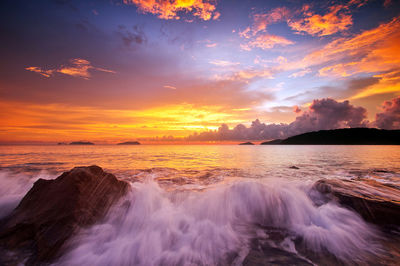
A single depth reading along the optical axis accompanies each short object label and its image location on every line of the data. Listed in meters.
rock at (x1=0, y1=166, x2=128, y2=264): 3.95
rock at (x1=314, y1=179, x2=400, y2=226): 5.23
